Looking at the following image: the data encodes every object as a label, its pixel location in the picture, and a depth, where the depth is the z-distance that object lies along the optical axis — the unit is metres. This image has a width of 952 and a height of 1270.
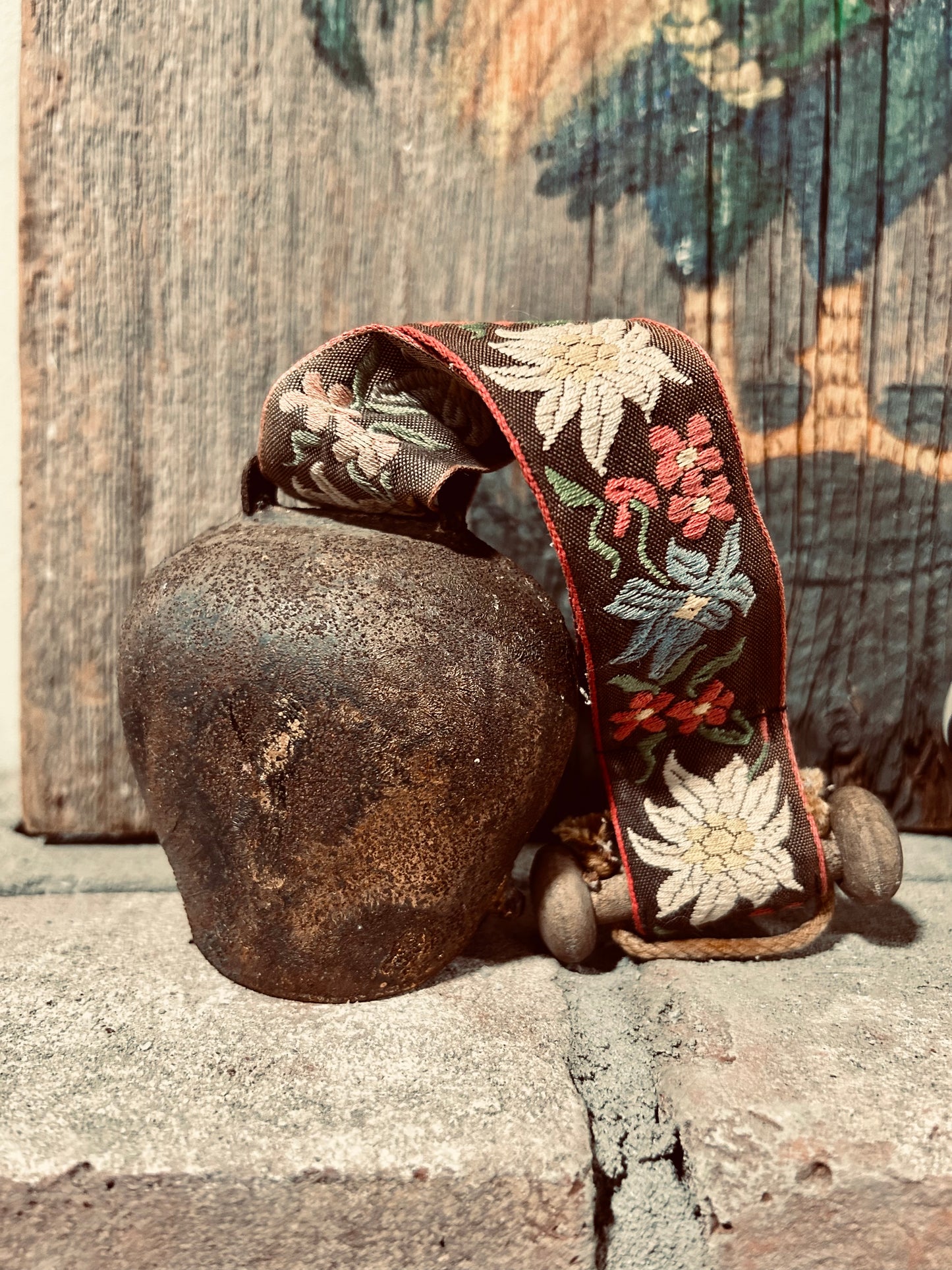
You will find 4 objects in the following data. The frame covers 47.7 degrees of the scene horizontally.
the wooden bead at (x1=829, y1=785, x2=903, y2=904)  0.25
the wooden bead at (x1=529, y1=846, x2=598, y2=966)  0.25
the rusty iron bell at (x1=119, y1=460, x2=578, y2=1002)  0.22
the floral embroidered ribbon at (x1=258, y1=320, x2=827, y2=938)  0.23
